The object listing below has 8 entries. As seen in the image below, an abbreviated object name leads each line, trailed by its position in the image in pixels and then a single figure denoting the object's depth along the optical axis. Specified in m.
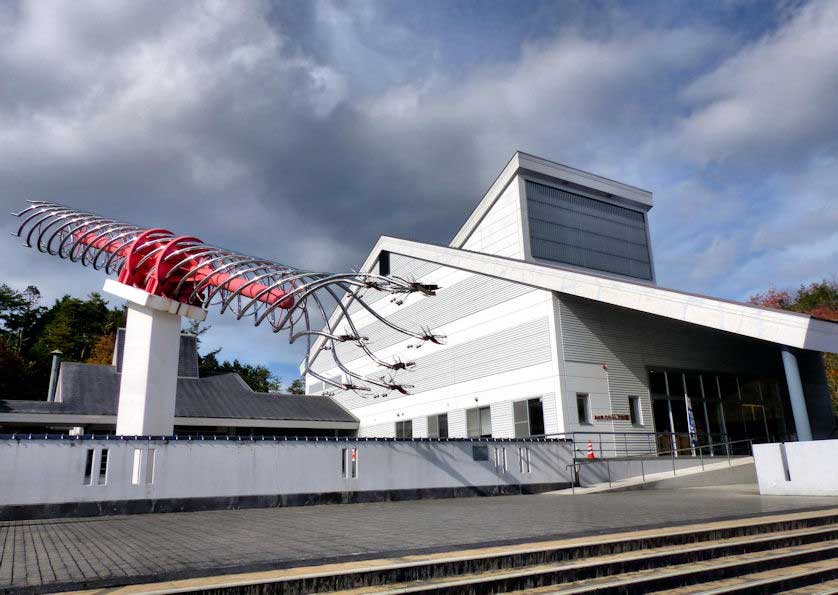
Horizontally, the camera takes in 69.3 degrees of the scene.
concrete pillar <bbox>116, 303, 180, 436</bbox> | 14.73
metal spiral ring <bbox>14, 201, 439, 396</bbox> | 15.12
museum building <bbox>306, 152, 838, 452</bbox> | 20.78
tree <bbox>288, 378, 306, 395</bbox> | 71.25
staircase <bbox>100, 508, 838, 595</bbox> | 5.45
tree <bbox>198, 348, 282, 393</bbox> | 59.62
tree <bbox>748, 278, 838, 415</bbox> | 38.59
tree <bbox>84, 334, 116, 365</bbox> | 50.16
